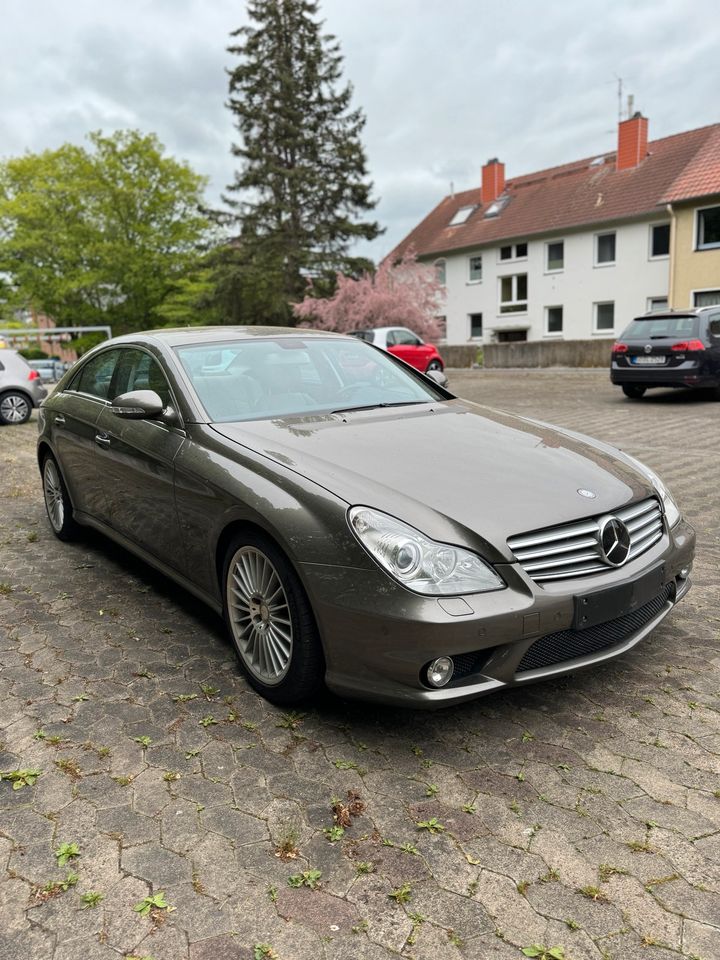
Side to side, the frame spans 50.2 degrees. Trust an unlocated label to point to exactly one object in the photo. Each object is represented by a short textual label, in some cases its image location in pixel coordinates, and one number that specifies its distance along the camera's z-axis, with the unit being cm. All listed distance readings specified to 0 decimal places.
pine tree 3228
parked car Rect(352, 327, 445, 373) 2162
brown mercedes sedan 267
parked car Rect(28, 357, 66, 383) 3569
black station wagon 1346
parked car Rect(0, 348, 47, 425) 1495
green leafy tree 3838
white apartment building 3347
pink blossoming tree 3297
